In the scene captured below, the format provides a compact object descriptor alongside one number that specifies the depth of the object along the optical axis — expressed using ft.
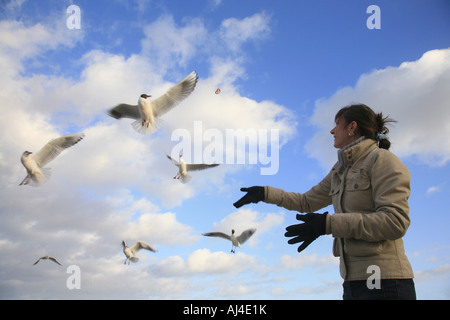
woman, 7.43
